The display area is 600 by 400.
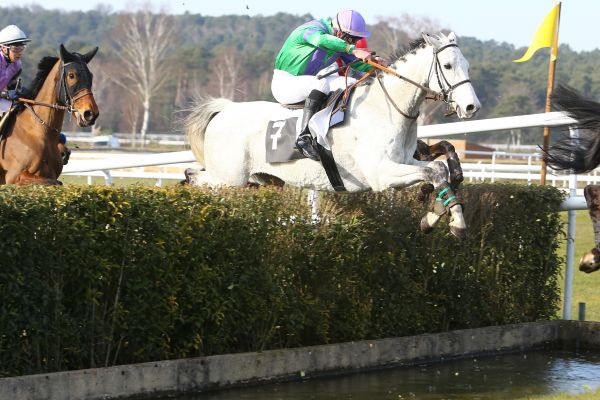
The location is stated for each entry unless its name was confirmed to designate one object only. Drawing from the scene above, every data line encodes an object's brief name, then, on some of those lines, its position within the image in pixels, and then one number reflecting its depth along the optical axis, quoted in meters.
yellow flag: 20.16
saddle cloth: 15.12
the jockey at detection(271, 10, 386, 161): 15.23
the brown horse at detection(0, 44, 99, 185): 17.36
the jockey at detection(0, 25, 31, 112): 18.06
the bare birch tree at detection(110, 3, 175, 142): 136.96
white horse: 14.06
